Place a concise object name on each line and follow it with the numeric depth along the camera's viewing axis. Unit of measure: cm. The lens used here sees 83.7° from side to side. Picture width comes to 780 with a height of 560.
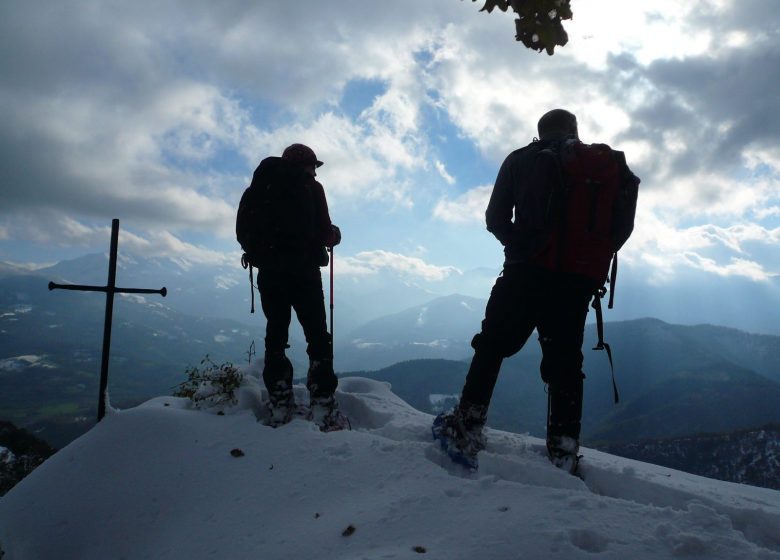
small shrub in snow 589
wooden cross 629
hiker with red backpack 405
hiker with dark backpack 543
